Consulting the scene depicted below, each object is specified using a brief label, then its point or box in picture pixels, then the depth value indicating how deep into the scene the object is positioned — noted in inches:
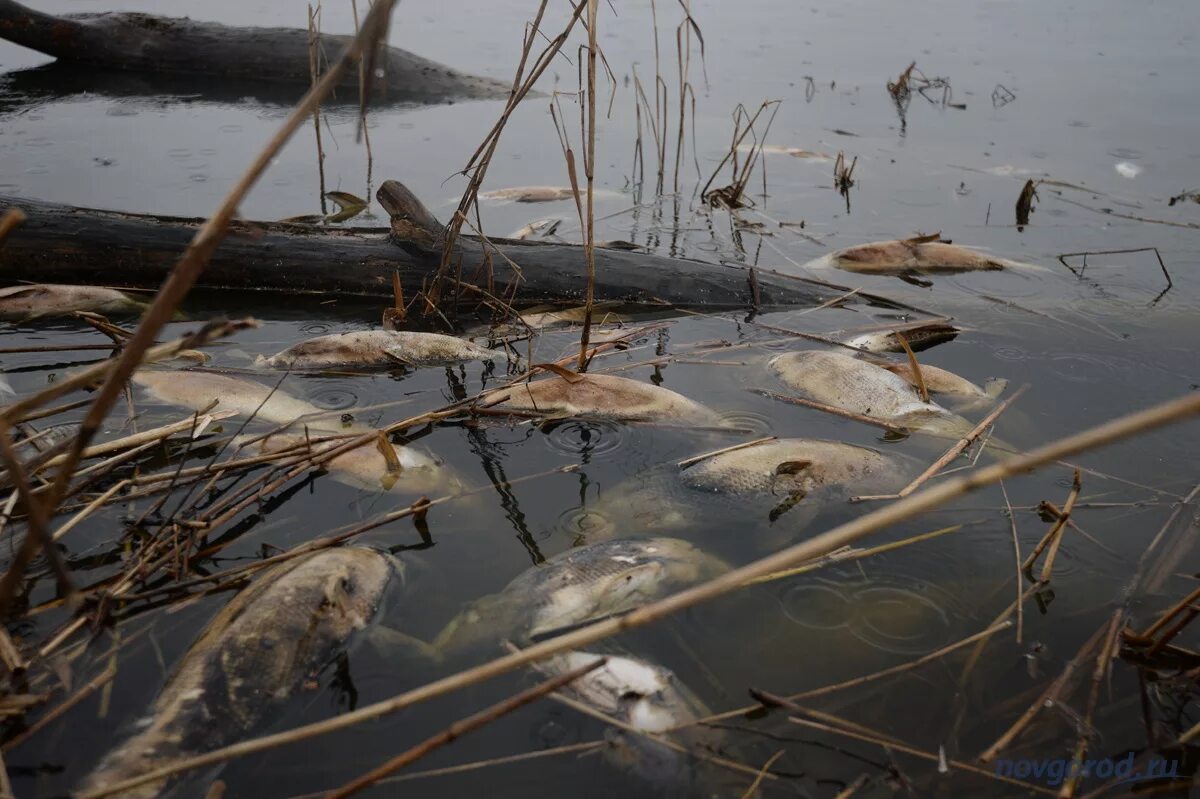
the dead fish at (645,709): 70.8
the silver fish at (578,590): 83.7
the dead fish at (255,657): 67.9
